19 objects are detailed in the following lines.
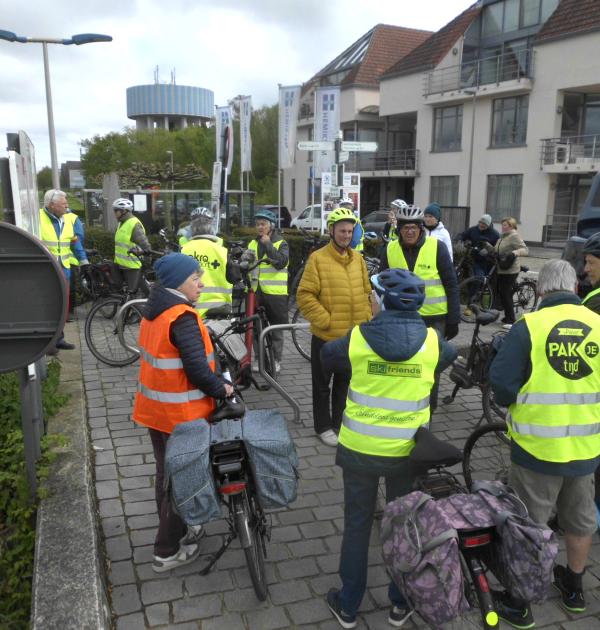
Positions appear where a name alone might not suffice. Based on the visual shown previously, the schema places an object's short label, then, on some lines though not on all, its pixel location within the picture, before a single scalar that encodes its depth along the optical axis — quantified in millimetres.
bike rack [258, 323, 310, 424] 5883
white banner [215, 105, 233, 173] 16547
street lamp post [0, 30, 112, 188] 14312
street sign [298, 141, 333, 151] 12505
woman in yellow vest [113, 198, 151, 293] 8961
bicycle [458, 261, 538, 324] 10594
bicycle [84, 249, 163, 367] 7496
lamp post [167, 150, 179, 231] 19719
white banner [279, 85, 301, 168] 21969
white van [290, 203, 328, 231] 27797
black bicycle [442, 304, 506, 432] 5262
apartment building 27188
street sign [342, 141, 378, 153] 12664
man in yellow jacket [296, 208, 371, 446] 5055
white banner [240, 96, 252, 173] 24047
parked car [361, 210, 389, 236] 25266
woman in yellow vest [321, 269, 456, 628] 2945
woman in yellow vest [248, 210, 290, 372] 6984
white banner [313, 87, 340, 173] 18016
